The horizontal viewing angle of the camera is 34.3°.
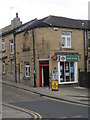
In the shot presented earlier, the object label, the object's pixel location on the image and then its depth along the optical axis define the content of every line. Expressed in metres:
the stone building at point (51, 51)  14.26
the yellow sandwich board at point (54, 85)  12.77
